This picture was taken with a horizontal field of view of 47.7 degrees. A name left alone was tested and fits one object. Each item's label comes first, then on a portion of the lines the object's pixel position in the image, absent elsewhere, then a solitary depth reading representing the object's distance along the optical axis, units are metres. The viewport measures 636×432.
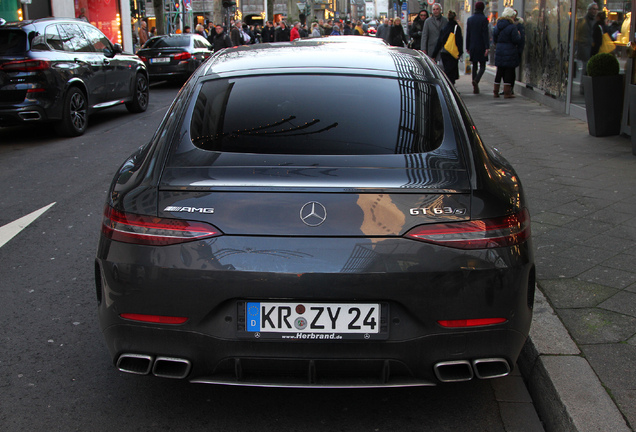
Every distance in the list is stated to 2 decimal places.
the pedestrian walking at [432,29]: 17.02
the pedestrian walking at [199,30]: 31.66
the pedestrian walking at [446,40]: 15.71
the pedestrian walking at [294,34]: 31.49
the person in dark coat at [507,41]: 14.80
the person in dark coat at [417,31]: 22.69
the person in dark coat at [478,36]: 15.96
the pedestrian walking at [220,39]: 24.50
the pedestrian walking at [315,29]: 33.44
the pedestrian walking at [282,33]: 32.41
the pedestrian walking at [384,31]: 21.22
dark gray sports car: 2.65
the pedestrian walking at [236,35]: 28.00
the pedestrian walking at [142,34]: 28.88
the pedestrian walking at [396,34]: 20.88
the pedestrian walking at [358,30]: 33.66
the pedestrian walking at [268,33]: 35.88
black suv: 10.52
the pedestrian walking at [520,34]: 14.90
